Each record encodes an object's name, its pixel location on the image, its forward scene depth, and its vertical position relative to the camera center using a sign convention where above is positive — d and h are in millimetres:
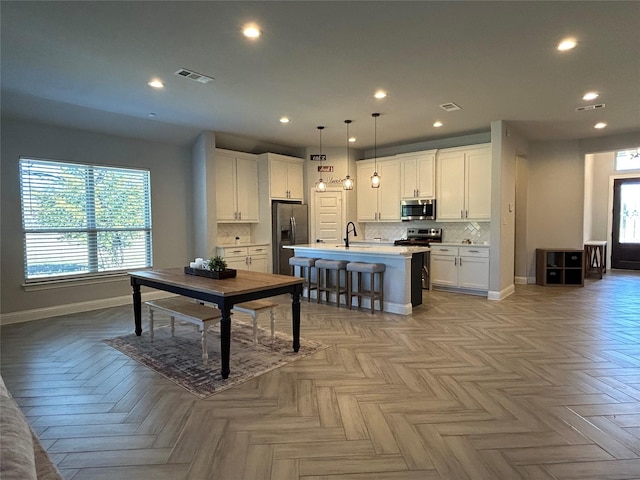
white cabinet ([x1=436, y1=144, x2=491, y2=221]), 6148 +754
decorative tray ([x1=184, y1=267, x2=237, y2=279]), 3531 -443
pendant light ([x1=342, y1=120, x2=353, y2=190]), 5566 +678
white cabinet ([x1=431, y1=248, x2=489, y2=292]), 6031 -716
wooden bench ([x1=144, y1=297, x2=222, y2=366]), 3268 -799
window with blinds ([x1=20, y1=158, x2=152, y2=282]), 4902 +170
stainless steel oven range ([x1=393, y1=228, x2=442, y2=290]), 6594 -248
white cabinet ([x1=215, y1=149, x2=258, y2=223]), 6457 +767
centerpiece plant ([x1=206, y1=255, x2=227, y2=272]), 3589 -360
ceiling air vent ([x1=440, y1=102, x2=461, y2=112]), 4777 +1610
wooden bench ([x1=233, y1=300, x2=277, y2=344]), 3650 -820
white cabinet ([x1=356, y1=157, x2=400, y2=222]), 7242 +706
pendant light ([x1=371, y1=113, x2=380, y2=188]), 5277 +1626
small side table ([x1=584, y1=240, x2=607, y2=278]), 8227 -756
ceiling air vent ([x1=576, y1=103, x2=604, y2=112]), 4887 +1606
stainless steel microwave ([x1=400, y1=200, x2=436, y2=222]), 6770 +319
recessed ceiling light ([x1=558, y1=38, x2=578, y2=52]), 3057 +1555
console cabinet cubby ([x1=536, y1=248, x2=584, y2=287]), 7094 -850
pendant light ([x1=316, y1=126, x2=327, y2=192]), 5684 +651
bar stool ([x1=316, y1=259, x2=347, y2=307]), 5406 -810
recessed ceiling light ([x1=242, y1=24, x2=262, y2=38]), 2811 +1561
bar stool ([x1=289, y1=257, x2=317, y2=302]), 5723 -631
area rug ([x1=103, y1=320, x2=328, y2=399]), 3023 -1233
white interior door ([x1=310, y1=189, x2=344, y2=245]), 7488 +216
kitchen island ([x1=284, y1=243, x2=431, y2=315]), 4961 -555
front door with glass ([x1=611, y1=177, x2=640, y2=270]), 9016 -3
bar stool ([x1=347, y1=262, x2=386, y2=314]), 4977 -769
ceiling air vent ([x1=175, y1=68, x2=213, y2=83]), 3615 +1580
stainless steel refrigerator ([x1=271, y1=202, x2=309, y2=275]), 6906 -82
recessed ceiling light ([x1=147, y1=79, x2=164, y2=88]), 3875 +1587
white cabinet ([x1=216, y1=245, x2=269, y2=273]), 6307 -511
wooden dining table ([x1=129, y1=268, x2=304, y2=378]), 2973 -538
